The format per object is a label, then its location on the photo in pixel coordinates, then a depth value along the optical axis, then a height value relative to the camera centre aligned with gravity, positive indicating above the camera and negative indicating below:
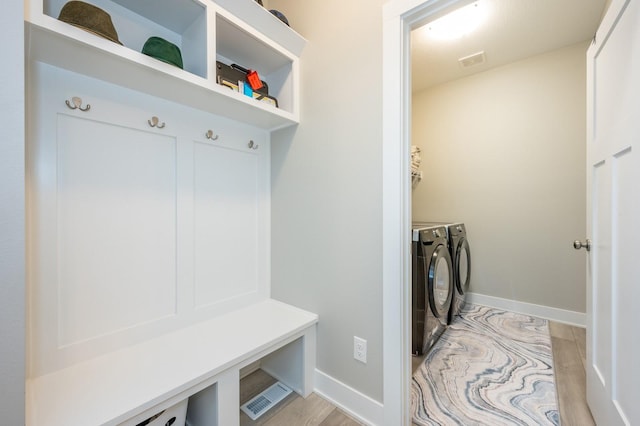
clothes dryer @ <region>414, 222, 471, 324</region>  2.34 -0.48
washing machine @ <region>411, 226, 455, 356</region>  1.78 -0.52
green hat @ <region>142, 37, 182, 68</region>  1.02 +0.64
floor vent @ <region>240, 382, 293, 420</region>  1.41 -1.07
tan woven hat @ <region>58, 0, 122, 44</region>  0.87 +0.66
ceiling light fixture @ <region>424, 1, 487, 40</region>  1.91 +1.47
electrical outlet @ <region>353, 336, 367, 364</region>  1.36 -0.72
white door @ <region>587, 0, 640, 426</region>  0.89 -0.02
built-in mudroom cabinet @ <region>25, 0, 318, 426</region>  0.99 -0.02
